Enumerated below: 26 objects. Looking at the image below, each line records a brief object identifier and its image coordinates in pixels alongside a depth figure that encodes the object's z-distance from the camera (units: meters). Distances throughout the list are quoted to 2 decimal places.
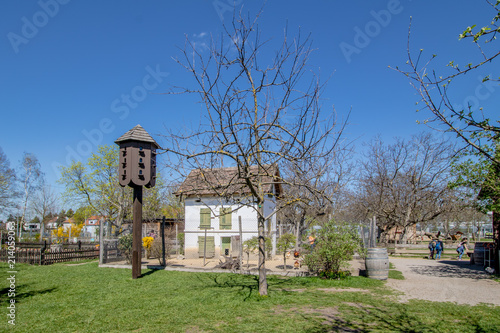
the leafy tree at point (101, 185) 29.98
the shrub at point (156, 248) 17.39
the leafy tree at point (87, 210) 31.95
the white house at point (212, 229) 21.02
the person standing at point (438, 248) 20.70
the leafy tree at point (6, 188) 32.69
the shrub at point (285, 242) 13.82
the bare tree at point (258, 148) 6.95
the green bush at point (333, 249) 11.27
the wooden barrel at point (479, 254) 16.64
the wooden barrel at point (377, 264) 11.69
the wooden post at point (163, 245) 14.30
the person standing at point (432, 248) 21.28
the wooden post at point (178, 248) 22.40
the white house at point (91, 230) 53.35
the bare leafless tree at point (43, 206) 40.54
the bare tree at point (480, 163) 3.44
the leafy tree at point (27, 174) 35.21
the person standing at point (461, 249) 19.62
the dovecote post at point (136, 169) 11.65
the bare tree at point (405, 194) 26.92
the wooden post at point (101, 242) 14.26
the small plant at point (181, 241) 23.23
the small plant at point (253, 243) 13.50
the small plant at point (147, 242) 17.62
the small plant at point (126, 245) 15.84
